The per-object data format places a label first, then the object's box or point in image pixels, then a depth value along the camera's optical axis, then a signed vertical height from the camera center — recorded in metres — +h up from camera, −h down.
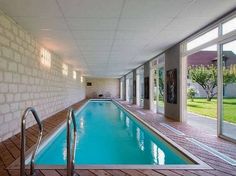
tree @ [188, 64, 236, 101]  10.24 +0.83
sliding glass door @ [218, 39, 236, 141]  3.14 +0.21
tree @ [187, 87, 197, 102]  11.63 -0.21
